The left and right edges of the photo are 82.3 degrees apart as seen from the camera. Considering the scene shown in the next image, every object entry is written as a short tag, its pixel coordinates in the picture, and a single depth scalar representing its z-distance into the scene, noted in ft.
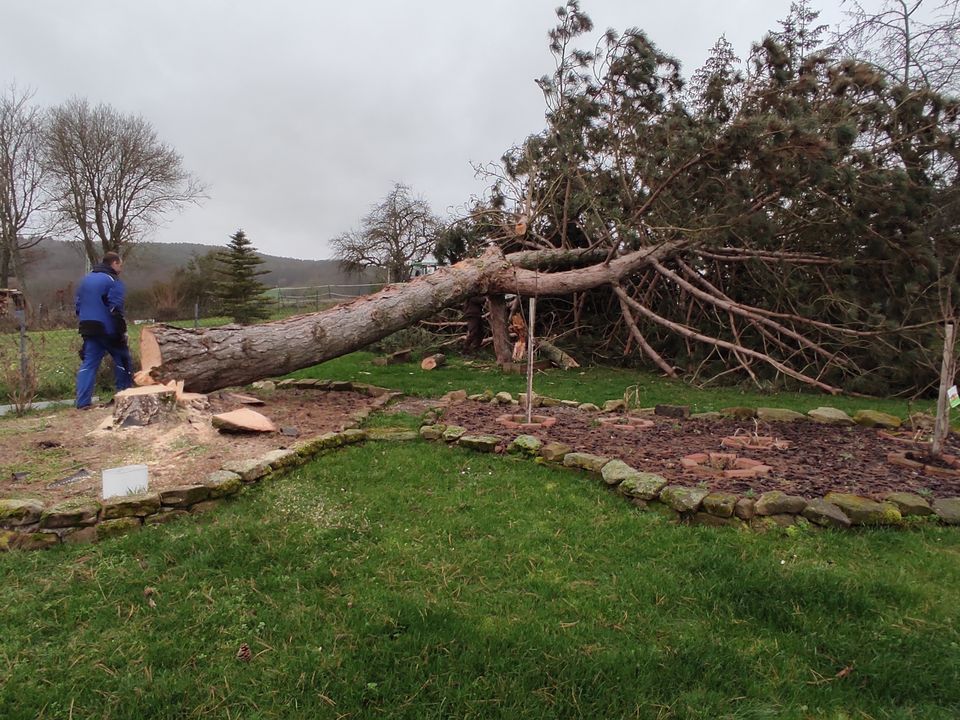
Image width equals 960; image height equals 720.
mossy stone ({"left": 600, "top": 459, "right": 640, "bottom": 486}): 11.34
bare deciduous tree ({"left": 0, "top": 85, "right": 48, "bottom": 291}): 72.79
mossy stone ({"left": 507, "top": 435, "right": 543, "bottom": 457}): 13.43
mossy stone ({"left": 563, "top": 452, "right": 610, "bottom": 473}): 12.21
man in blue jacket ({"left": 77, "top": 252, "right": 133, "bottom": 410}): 17.57
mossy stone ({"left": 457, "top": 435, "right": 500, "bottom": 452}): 14.03
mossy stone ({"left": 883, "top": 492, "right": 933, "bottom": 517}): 9.81
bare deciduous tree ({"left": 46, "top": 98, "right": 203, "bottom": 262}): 75.51
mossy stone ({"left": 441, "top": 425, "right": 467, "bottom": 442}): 14.60
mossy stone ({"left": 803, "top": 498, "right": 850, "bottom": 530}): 9.53
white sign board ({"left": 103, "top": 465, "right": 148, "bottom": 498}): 9.71
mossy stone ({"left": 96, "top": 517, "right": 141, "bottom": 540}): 9.24
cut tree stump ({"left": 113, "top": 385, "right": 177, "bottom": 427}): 14.08
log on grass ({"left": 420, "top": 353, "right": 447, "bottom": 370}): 28.84
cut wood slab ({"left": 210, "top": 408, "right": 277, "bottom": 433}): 14.35
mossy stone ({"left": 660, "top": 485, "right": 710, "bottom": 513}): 9.98
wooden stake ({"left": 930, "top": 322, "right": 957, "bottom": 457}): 12.31
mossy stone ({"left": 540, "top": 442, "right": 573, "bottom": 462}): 12.91
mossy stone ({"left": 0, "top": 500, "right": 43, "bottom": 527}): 9.04
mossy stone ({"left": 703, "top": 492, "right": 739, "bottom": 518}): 9.78
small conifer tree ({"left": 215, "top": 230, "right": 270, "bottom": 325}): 60.46
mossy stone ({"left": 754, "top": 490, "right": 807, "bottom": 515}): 9.72
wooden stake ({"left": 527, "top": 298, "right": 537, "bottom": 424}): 16.20
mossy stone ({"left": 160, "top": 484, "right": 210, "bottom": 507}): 10.05
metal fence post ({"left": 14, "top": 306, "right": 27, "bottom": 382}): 19.19
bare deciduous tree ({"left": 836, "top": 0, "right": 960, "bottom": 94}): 25.04
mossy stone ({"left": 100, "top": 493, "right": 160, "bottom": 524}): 9.46
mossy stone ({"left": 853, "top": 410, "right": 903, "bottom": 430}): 16.11
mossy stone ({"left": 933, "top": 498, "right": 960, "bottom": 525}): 9.70
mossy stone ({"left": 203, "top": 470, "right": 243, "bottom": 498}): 10.55
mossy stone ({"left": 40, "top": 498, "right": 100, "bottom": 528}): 9.10
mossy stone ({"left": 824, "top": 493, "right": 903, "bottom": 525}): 9.61
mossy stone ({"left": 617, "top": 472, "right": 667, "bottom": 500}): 10.61
